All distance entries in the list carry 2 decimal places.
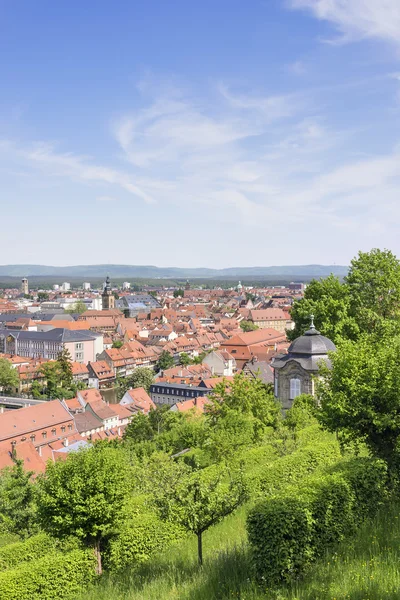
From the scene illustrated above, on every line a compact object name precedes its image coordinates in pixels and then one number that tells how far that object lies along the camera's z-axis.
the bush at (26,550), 18.50
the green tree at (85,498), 14.75
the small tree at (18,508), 24.81
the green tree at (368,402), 15.07
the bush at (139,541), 15.40
